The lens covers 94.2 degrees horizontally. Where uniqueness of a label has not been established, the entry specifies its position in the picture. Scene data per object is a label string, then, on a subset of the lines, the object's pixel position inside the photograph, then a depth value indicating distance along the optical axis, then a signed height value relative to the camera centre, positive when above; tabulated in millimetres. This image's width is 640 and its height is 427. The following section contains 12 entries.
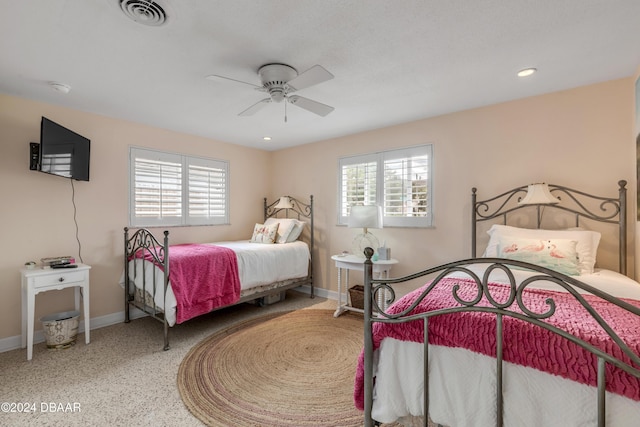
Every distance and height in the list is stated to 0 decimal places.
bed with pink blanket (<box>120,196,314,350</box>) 2840 -616
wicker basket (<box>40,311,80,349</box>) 2744 -1091
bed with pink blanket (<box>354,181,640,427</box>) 1007 -541
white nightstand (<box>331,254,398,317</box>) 3377 -556
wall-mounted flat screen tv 2680 +606
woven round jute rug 1895 -1250
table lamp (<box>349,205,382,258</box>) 3529 -44
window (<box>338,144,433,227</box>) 3586 +447
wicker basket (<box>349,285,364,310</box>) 3680 -986
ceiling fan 2006 +960
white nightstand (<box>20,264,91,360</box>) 2586 -648
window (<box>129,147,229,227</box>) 3686 +357
